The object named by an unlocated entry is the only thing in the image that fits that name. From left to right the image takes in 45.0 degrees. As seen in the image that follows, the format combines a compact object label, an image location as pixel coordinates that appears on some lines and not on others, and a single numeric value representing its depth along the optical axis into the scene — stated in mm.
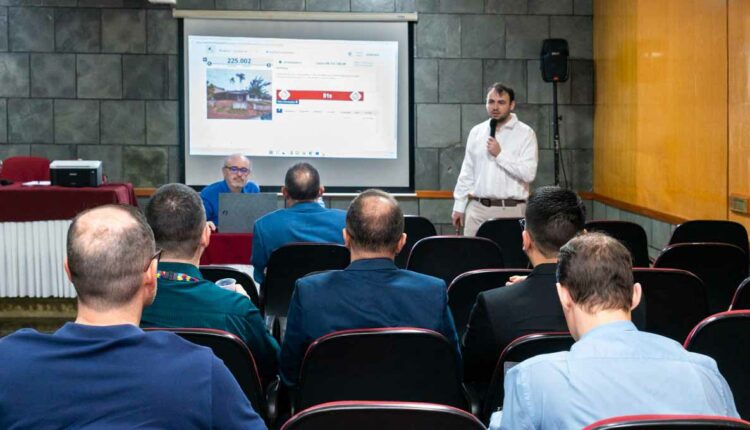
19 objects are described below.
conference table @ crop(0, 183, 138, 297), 5918
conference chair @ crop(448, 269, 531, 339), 3346
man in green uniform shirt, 2586
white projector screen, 8227
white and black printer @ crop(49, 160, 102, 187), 6016
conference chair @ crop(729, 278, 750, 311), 3037
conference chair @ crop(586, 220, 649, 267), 4871
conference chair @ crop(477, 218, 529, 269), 5148
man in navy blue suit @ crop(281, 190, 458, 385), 2729
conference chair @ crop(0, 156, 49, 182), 7672
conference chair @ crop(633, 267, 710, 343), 3195
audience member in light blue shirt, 1678
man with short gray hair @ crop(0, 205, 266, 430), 1522
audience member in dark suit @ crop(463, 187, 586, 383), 2645
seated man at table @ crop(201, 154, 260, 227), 6012
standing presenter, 6535
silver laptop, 5293
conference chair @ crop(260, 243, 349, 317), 4102
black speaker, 8109
